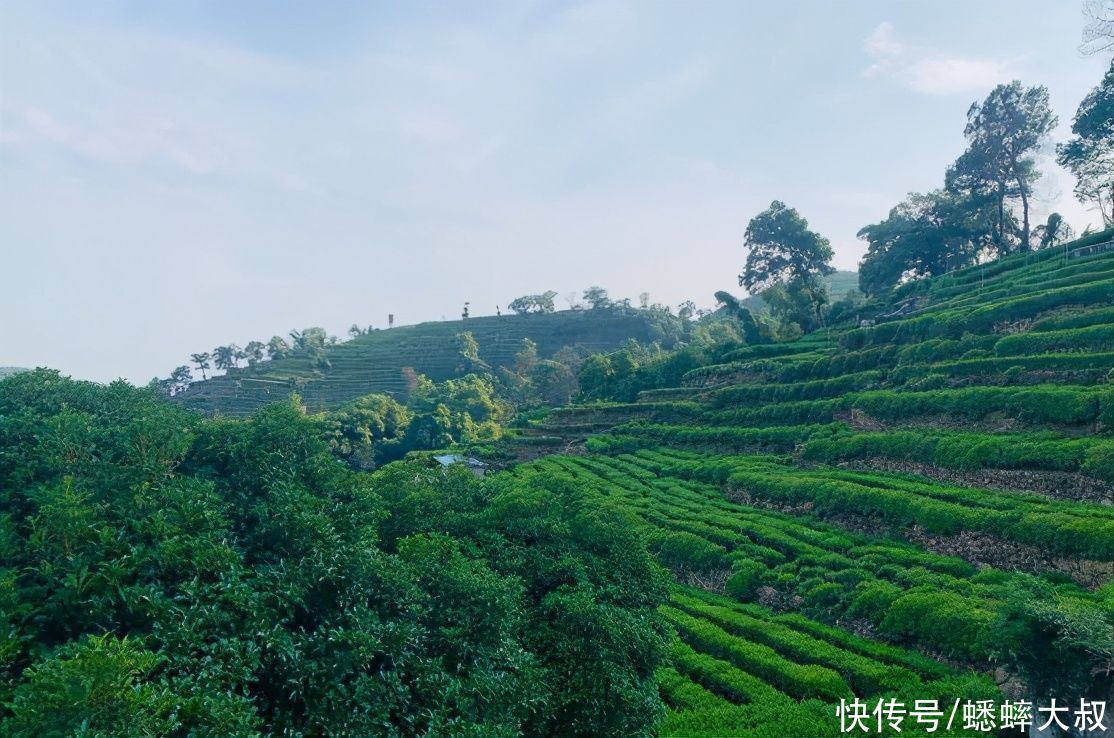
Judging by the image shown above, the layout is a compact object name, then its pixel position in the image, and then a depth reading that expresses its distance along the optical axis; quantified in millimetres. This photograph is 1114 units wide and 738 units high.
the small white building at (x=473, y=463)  43153
